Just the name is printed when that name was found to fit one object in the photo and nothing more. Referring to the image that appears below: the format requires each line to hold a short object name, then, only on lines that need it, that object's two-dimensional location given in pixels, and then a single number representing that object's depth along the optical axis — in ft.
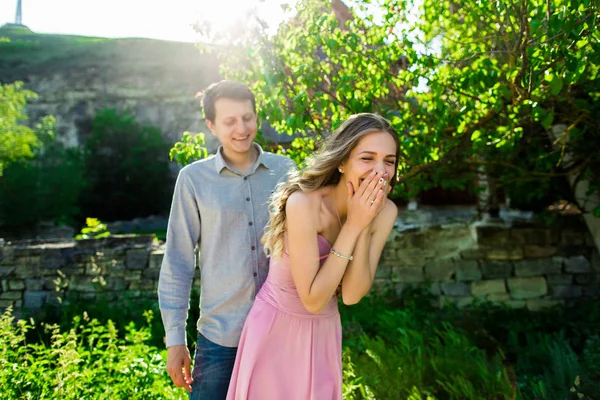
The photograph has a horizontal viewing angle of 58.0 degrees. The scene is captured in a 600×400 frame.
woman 5.88
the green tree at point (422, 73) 11.19
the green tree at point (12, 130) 36.83
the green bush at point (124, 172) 55.77
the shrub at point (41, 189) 44.24
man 7.05
